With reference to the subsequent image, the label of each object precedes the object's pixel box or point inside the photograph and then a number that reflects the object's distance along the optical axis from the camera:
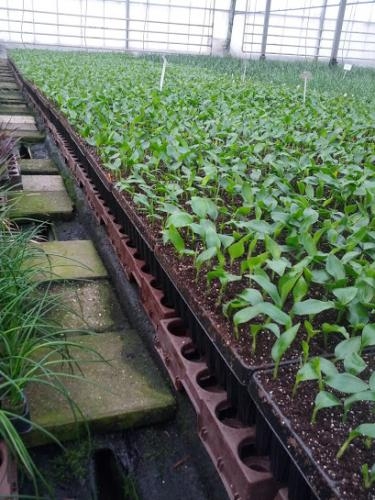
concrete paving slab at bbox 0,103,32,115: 6.61
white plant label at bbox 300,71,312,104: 5.09
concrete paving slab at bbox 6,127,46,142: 5.17
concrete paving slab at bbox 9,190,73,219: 3.22
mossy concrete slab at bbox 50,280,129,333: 2.19
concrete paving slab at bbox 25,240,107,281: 2.55
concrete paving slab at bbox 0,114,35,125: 5.85
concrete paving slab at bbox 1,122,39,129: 5.37
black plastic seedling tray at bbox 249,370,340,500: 1.03
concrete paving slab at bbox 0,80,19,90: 8.47
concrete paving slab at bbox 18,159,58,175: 4.14
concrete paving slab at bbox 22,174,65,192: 3.72
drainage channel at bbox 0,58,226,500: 1.55
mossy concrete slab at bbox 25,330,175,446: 1.63
